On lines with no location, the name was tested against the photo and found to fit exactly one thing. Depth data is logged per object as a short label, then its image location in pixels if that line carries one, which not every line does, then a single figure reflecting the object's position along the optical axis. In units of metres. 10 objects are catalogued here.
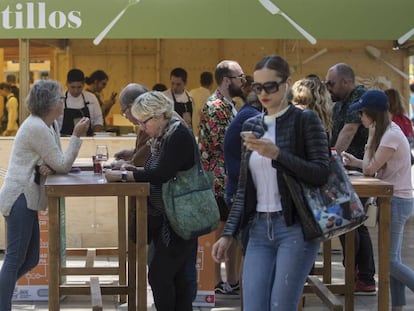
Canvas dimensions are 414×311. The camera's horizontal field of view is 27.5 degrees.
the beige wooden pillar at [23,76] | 9.34
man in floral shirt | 6.54
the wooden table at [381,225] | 5.05
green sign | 8.75
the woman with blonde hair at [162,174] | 4.91
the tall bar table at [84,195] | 4.94
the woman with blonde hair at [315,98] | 5.86
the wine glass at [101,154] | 5.73
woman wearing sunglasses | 3.87
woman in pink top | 5.60
